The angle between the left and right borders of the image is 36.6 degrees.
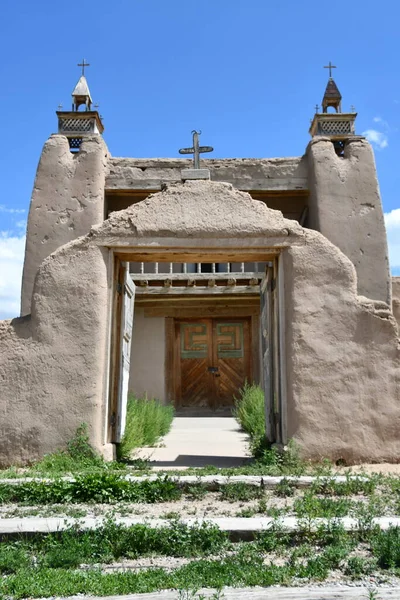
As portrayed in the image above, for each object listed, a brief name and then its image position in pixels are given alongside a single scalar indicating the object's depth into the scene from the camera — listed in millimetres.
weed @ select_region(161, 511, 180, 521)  4405
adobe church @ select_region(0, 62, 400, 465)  6836
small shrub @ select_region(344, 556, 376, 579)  3503
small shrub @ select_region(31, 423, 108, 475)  6309
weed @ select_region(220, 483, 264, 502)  5273
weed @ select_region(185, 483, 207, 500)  5316
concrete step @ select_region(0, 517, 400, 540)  4121
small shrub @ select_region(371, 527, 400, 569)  3629
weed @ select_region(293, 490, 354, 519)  4466
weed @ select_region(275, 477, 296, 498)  5383
